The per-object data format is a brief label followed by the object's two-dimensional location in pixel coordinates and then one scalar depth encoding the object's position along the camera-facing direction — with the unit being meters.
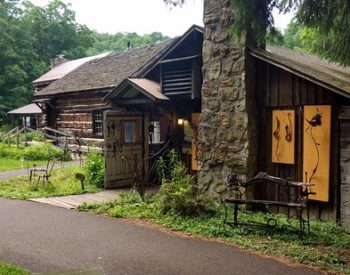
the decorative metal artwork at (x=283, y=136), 8.49
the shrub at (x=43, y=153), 19.27
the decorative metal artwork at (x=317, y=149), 7.87
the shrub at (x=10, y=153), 20.38
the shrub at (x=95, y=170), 12.38
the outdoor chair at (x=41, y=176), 12.04
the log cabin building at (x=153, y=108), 11.02
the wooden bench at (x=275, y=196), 7.09
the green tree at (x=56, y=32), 44.22
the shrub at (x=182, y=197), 8.45
